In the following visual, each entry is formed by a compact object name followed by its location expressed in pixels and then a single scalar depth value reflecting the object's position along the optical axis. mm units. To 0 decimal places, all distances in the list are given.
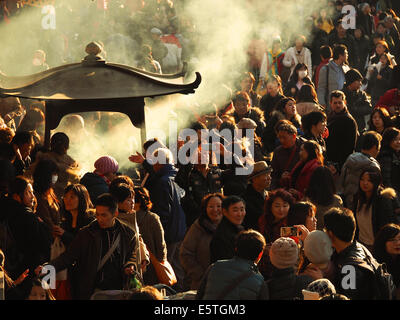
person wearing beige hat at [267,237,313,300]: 12219
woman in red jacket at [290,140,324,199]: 18219
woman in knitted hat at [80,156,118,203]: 17406
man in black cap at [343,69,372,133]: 26000
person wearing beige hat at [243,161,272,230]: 17391
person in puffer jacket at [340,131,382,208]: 18922
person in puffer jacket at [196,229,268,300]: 11586
